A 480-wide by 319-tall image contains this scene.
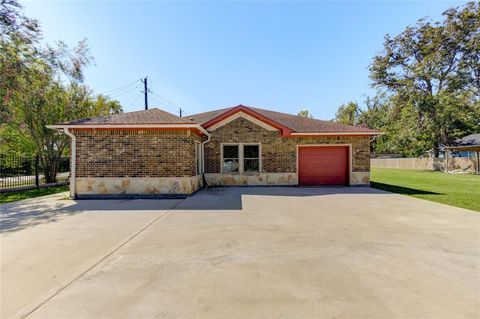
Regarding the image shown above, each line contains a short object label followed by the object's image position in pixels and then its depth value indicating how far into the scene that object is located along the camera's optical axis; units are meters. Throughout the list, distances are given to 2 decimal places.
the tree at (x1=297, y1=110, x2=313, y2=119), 56.97
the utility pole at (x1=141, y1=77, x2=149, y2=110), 23.86
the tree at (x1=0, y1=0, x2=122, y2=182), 12.69
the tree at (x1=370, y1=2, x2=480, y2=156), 27.88
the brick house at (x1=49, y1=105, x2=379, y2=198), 10.17
